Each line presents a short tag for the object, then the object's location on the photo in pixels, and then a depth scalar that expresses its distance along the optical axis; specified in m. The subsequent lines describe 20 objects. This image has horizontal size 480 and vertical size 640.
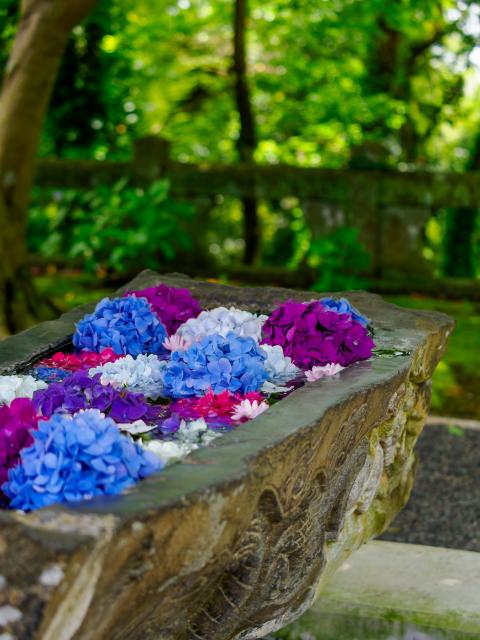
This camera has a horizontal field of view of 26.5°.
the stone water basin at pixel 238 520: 1.81
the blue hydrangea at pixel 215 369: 2.89
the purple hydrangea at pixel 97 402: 2.58
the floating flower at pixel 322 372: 3.04
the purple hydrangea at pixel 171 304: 3.56
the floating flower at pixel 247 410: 2.67
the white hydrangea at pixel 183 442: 2.33
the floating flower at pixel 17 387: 2.75
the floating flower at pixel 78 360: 3.20
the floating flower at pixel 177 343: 3.35
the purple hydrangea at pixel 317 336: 3.18
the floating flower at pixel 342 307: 3.42
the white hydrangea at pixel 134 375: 2.95
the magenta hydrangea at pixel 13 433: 2.16
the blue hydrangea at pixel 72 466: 2.03
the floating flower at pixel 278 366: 3.11
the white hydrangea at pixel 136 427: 2.52
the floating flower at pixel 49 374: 3.03
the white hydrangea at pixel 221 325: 3.32
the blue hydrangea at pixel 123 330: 3.35
